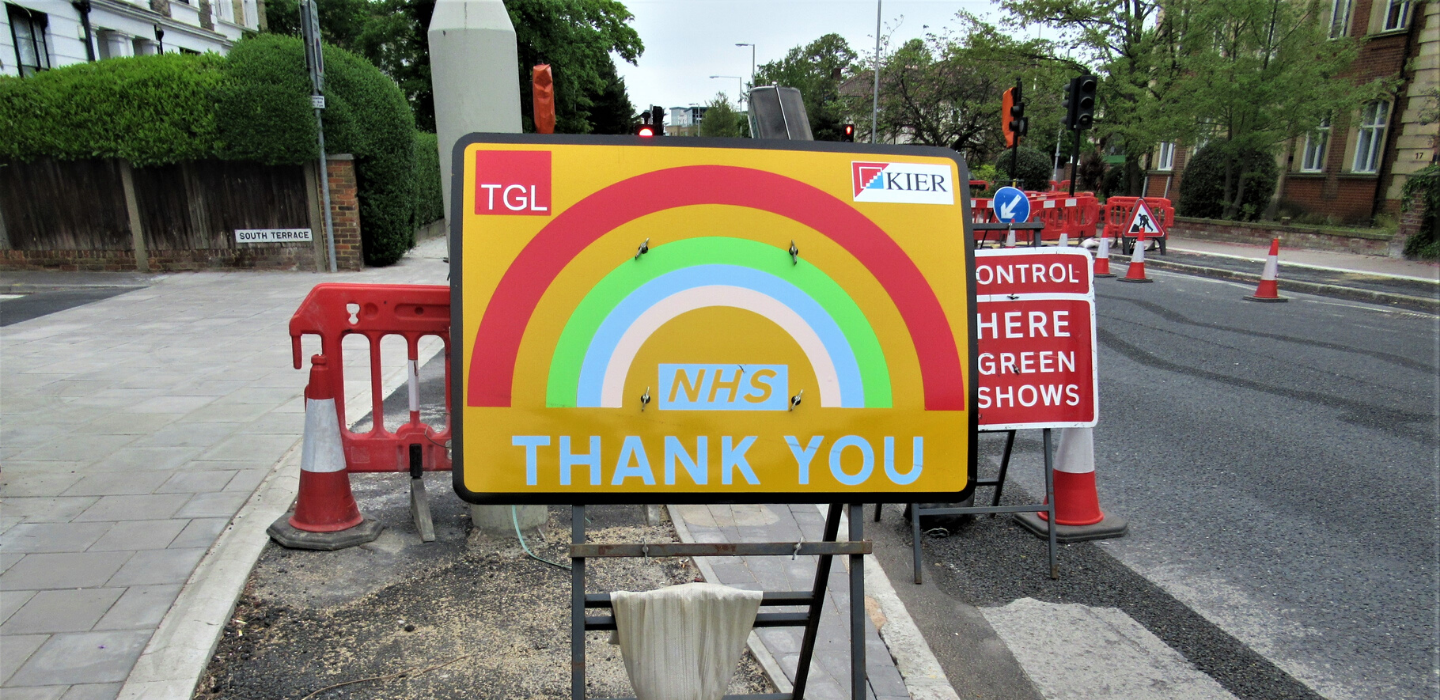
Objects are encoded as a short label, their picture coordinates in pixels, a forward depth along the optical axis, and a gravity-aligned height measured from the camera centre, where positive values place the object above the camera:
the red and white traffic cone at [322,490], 3.53 -1.37
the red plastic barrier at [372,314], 3.49 -0.58
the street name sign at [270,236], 12.73 -0.89
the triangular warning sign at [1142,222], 16.20 -0.76
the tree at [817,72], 64.88 +10.31
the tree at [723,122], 70.00 +5.34
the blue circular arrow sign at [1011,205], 7.88 -0.21
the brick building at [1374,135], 19.61 +1.31
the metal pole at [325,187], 12.07 -0.13
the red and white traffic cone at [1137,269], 12.96 -1.36
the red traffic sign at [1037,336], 3.79 -0.70
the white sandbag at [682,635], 1.93 -1.08
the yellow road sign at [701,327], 1.89 -0.34
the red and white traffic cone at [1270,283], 11.27 -1.35
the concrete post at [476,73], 3.62 +0.48
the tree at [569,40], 26.55 +4.79
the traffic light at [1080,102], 15.56 +1.58
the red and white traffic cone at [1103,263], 13.70 -1.33
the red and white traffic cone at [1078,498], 4.02 -1.56
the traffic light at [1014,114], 17.72 +1.54
